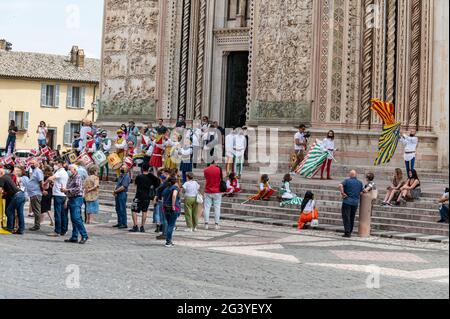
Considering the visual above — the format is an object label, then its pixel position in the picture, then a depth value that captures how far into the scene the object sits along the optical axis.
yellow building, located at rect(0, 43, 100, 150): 54.62
